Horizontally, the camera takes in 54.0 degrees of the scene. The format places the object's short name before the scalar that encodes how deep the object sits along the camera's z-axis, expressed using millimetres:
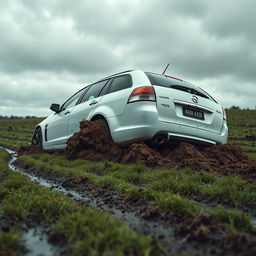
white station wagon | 4402
